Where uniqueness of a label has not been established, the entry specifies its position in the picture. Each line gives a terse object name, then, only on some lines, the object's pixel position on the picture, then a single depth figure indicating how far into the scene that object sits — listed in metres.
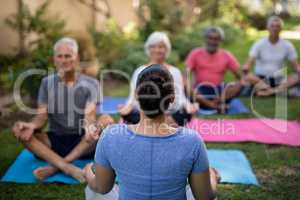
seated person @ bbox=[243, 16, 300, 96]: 5.77
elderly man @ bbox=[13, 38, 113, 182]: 3.35
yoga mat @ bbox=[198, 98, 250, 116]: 5.21
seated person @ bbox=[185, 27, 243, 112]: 5.27
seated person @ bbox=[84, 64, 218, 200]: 1.71
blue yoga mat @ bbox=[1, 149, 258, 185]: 3.20
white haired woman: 4.06
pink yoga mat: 4.18
